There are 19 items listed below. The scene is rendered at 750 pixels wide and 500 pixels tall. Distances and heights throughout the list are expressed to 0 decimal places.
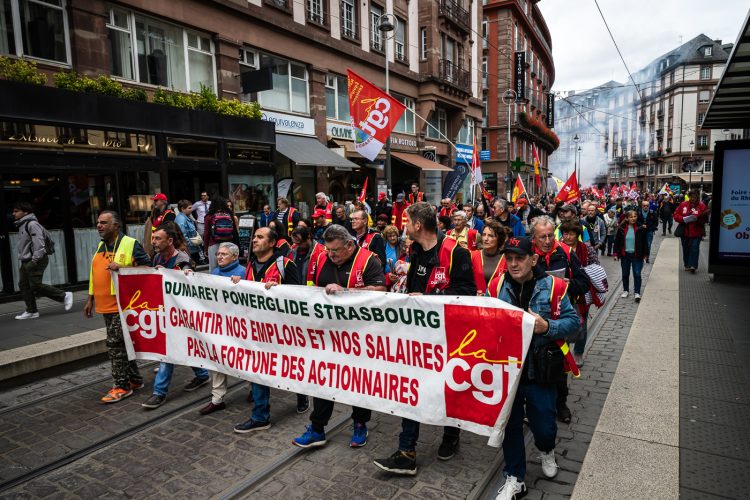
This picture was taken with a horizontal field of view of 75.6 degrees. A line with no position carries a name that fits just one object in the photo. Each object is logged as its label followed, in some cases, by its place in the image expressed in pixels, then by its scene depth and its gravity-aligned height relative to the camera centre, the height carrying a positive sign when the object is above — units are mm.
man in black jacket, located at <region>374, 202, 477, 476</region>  3814 -583
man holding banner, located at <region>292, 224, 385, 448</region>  4180 -645
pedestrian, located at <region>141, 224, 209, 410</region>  5203 -591
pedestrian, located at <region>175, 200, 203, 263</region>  10656 -409
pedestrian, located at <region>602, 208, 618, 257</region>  15797 -918
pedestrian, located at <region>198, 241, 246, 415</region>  4918 -662
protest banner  3422 -1163
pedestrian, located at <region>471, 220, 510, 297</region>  5211 -606
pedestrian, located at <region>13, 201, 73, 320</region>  8078 -717
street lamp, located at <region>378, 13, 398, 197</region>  15948 +5817
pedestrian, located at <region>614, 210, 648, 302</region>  9367 -918
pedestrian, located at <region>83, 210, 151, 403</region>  5371 -892
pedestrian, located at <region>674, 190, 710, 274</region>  12109 -738
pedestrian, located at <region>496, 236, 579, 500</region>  3291 -1043
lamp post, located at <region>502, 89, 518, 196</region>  27719 +6122
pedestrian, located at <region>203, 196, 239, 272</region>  10125 -332
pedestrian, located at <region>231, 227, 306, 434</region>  4598 -656
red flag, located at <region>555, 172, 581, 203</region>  15145 +254
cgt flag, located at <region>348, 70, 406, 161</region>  12938 +2454
